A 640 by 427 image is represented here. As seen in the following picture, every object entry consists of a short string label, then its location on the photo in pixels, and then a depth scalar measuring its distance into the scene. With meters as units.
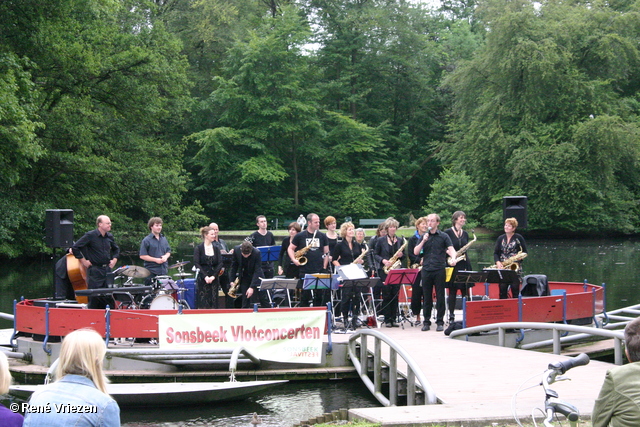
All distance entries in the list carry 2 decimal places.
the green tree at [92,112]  30.06
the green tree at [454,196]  50.53
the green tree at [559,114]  47.09
